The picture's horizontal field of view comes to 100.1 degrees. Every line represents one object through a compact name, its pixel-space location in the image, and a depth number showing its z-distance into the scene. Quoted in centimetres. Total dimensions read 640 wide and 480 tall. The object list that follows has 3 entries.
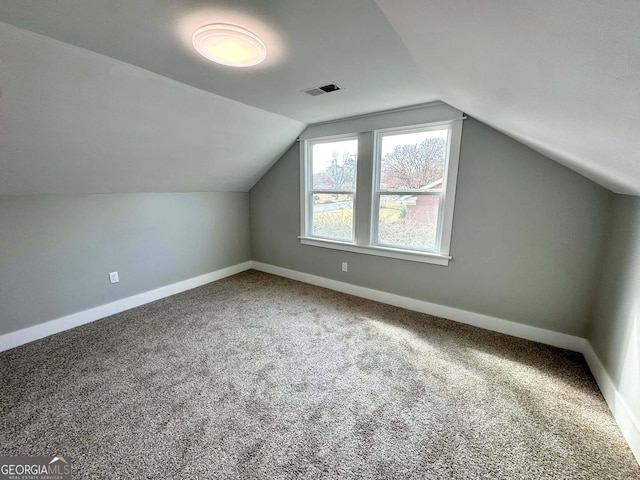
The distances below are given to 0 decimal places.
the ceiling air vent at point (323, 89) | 215
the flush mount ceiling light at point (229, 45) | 137
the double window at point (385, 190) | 271
